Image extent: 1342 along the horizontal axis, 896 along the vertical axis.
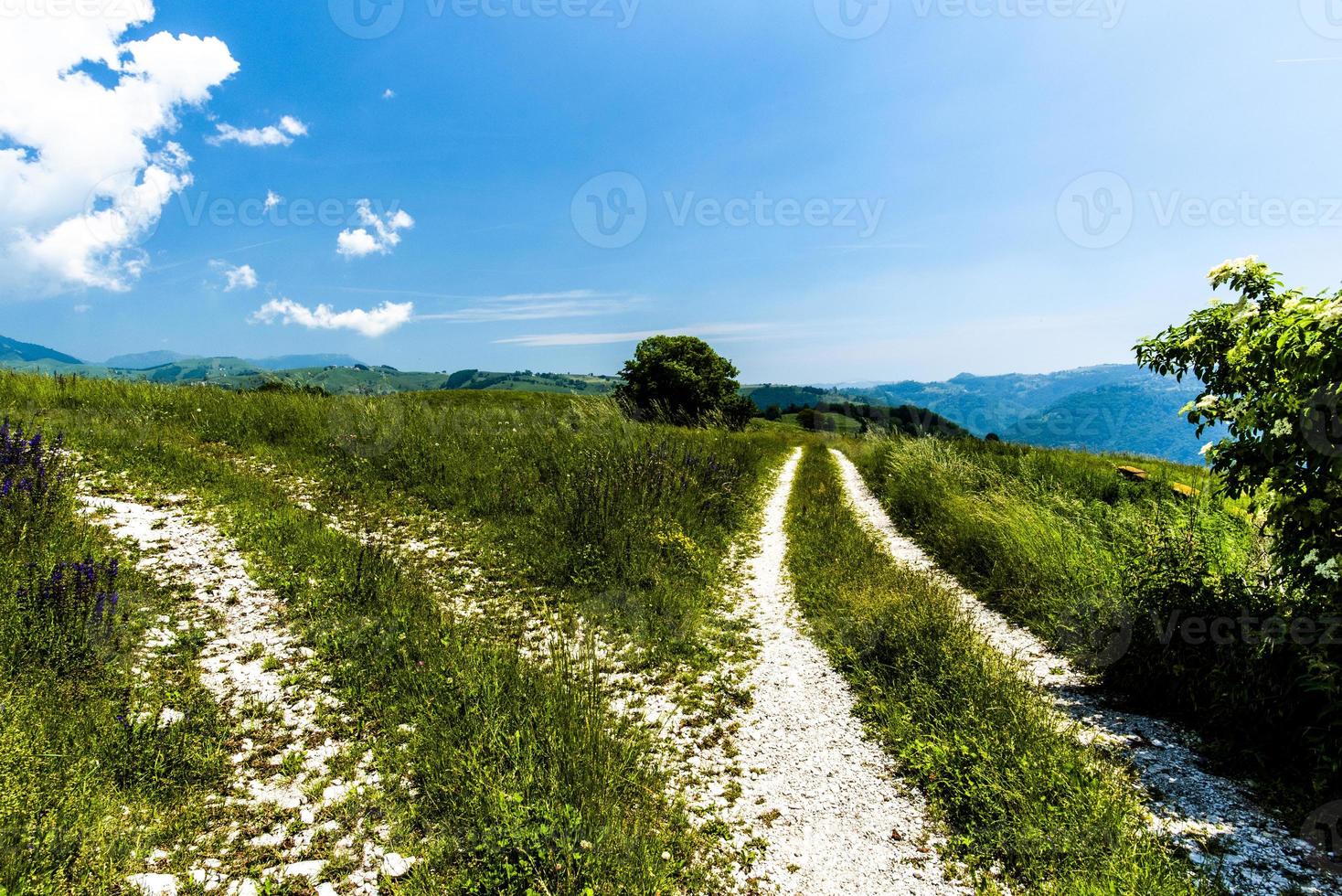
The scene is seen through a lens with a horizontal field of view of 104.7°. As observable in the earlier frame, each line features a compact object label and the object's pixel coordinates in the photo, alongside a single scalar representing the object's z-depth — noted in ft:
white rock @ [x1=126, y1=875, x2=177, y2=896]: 9.70
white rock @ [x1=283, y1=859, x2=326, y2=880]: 10.62
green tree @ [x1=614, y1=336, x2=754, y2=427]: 187.11
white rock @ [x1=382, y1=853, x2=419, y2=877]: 10.85
